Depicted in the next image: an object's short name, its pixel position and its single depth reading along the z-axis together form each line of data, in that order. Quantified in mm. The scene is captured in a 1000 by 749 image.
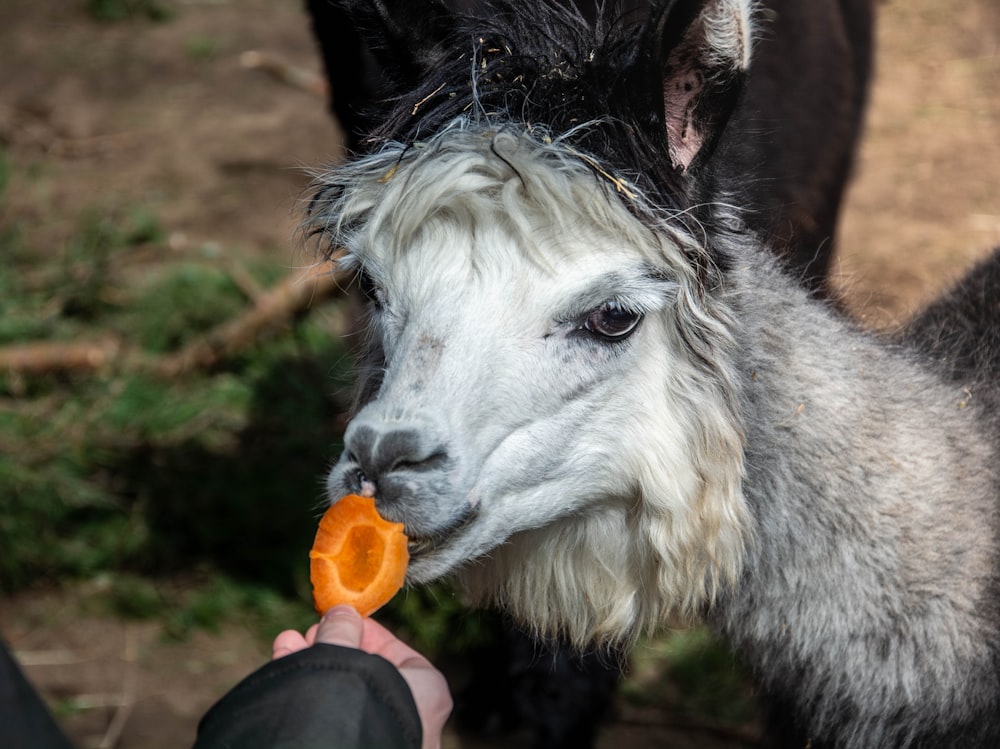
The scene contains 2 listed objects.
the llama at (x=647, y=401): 2088
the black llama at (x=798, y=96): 3945
